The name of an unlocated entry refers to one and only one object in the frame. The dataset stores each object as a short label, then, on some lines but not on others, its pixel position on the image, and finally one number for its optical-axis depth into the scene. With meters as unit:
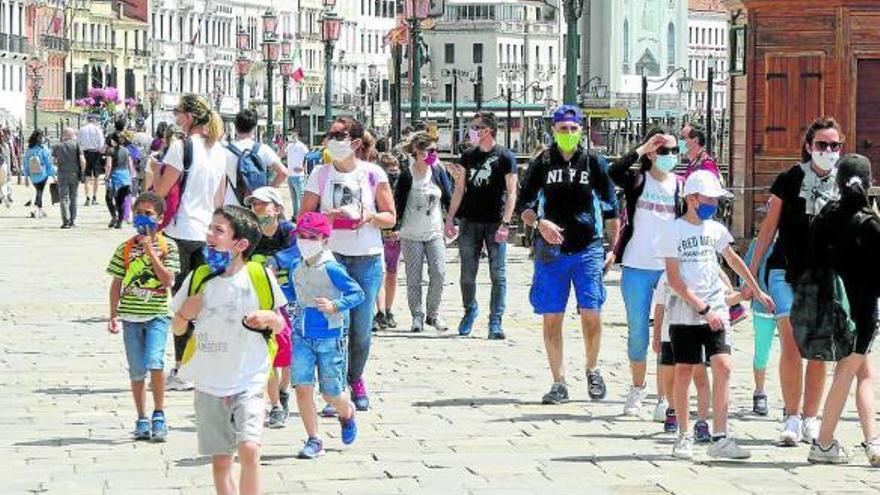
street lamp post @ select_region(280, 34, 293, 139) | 100.61
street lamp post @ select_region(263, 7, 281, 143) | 68.38
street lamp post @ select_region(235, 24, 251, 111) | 86.88
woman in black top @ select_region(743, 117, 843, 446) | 13.27
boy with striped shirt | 13.62
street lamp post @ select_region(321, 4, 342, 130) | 58.91
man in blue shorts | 15.48
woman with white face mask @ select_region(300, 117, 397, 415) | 14.84
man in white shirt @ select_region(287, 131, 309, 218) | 40.38
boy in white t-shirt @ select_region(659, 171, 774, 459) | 12.87
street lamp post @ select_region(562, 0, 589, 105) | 30.66
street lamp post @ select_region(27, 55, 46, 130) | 107.11
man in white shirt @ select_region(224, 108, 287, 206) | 15.95
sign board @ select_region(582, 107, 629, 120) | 113.12
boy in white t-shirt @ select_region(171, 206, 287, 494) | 10.40
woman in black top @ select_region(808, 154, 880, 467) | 12.66
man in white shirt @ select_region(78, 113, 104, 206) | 47.56
